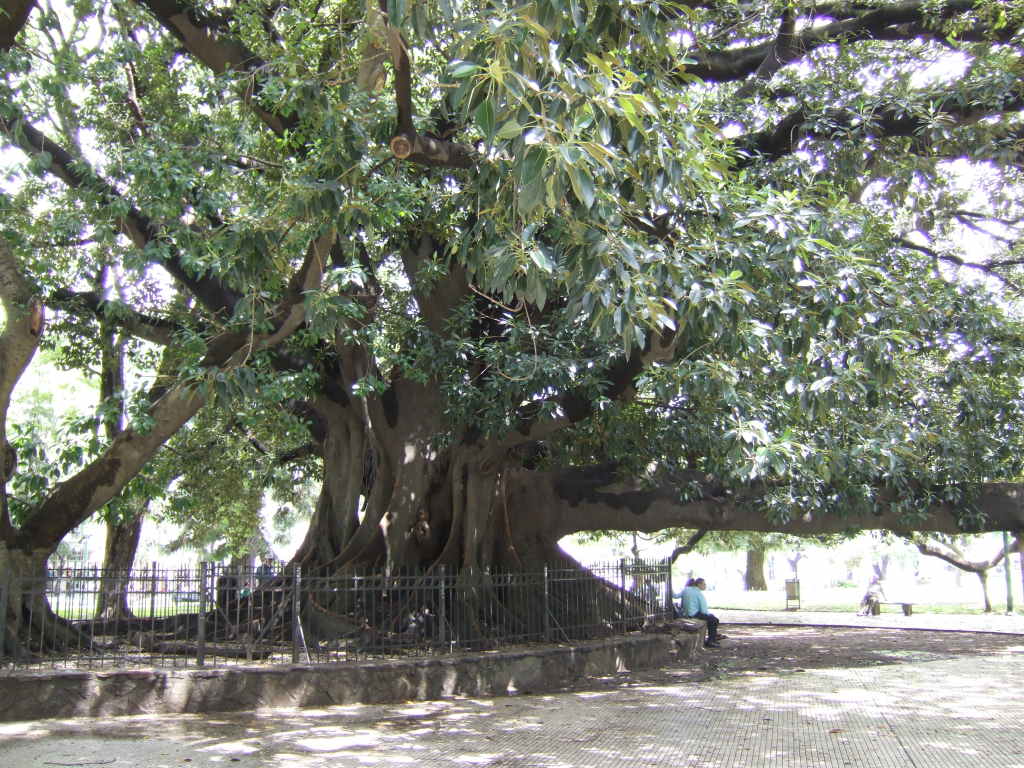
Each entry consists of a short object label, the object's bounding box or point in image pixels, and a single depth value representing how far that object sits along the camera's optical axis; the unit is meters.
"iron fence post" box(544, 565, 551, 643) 12.19
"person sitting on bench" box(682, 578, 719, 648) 15.47
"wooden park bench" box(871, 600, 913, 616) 22.75
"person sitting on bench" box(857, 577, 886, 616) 23.64
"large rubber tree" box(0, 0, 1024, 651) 6.20
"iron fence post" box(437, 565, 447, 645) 10.73
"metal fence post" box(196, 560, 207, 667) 9.48
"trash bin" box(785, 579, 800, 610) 27.51
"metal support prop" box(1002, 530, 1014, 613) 23.91
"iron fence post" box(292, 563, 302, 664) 9.81
